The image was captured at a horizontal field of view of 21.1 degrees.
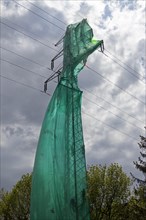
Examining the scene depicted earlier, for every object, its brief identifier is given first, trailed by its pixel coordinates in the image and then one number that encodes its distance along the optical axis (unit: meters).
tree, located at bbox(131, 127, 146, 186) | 38.55
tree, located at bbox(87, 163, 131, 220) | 38.47
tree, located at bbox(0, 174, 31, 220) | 44.38
